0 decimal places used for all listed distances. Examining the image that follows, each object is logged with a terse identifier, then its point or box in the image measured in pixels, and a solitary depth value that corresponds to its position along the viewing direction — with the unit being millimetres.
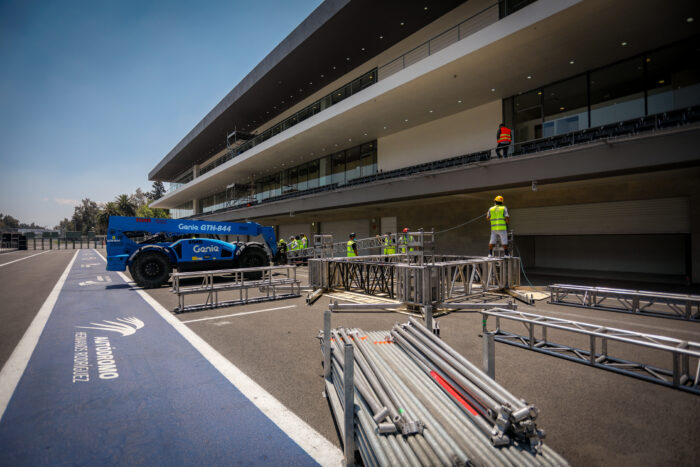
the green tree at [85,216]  121000
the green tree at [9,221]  151875
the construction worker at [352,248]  11922
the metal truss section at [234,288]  8328
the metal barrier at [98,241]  67875
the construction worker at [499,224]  9609
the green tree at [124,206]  82638
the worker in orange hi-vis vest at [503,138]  13703
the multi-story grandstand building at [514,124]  11062
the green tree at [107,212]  81894
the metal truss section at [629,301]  6992
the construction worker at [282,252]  19172
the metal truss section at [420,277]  6566
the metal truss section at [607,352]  3867
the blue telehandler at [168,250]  12172
